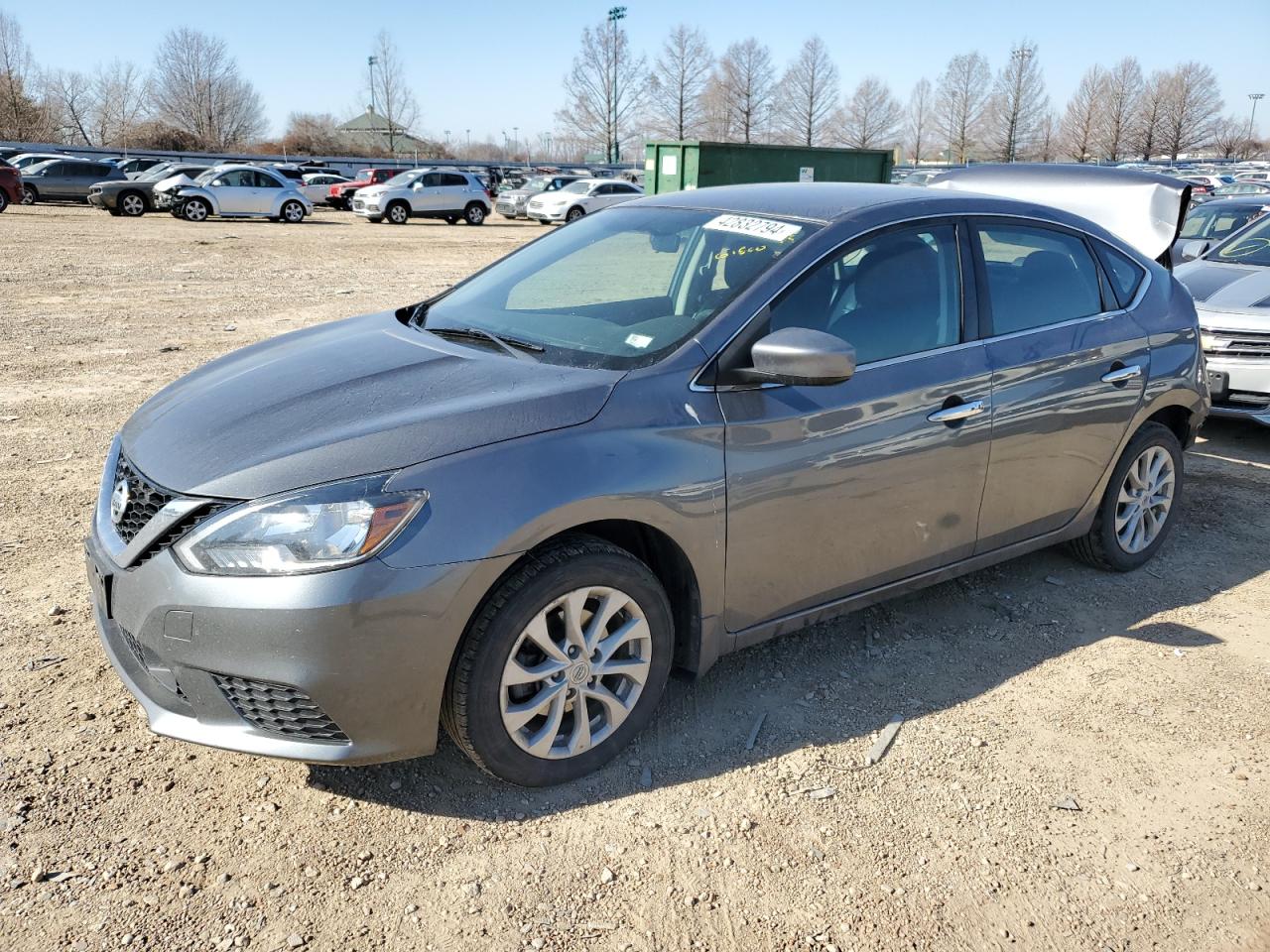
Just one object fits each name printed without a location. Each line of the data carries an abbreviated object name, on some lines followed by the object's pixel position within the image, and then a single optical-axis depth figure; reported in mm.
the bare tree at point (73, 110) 75938
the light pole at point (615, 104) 70312
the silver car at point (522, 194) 35500
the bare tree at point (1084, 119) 82688
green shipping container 18375
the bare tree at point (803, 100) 75062
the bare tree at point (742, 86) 74562
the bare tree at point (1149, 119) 81125
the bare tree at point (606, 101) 72500
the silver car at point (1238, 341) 6930
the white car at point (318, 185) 38250
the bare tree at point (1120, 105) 81312
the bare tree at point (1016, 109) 76250
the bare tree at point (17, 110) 66000
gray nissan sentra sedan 2711
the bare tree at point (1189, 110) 80562
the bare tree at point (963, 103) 77750
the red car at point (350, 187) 36750
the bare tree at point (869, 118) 78938
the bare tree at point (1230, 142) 82262
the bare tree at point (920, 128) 91188
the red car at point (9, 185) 27297
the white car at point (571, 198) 32500
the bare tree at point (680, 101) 73562
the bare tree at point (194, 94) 81188
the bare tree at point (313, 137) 76562
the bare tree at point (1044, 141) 77438
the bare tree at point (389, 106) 83731
